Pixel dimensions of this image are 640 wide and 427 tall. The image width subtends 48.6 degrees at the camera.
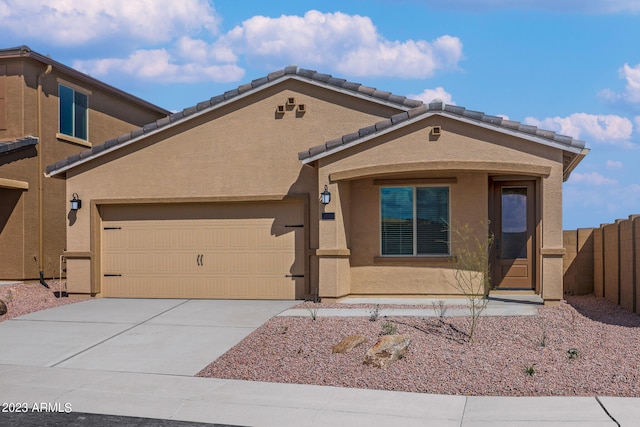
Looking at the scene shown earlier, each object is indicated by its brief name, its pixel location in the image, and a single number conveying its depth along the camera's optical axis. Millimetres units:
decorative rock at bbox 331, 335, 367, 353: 10453
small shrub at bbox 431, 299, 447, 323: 12335
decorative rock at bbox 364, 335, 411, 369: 9711
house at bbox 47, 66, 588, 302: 14344
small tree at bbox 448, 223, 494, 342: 14695
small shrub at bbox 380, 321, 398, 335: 11245
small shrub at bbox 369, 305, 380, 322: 12350
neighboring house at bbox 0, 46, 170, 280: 19953
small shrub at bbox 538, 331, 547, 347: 10438
